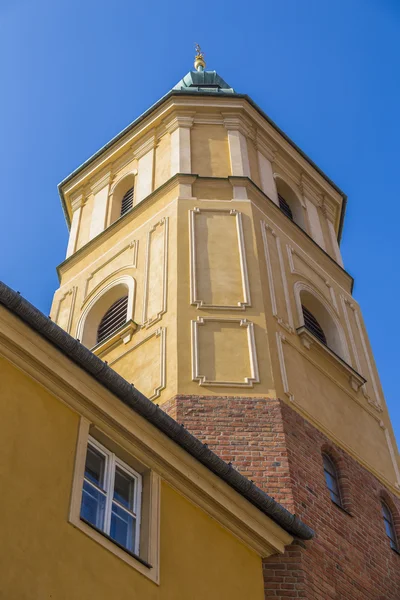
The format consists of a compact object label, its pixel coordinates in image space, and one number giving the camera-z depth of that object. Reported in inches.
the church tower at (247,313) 542.3
